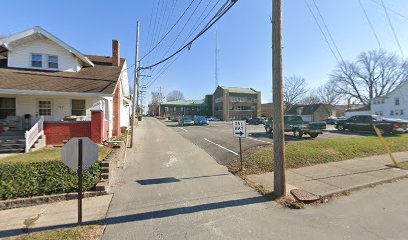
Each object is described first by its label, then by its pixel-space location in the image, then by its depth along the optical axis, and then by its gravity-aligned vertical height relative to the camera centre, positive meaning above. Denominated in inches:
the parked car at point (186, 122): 1602.0 -19.9
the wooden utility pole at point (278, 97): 239.6 +24.1
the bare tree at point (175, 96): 5408.5 +593.6
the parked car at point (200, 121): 1623.2 -13.3
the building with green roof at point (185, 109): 3577.8 +171.6
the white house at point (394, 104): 1587.1 +111.4
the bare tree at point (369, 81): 2212.1 +389.0
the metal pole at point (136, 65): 639.9 +166.1
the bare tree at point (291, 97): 2910.9 +293.4
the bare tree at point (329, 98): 3036.4 +304.5
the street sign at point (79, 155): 173.5 -28.3
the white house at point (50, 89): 482.0 +69.2
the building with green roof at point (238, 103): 2785.4 +207.8
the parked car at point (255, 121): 1847.9 -18.2
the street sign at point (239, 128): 350.9 -15.5
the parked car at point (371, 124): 741.9 -22.0
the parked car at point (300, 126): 648.4 -24.5
